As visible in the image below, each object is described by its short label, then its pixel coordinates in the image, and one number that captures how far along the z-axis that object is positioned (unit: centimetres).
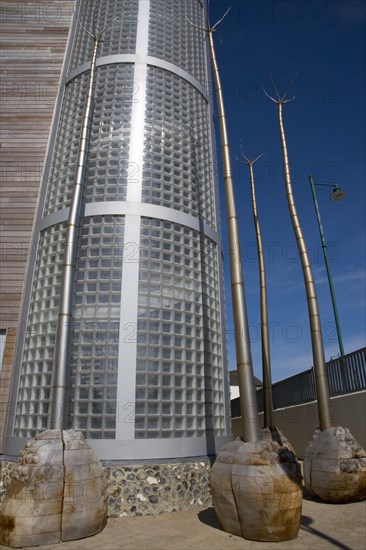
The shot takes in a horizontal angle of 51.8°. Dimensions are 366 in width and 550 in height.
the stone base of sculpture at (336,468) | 719
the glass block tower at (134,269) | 779
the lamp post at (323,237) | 1455
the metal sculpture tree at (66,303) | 671
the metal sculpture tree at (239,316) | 632
